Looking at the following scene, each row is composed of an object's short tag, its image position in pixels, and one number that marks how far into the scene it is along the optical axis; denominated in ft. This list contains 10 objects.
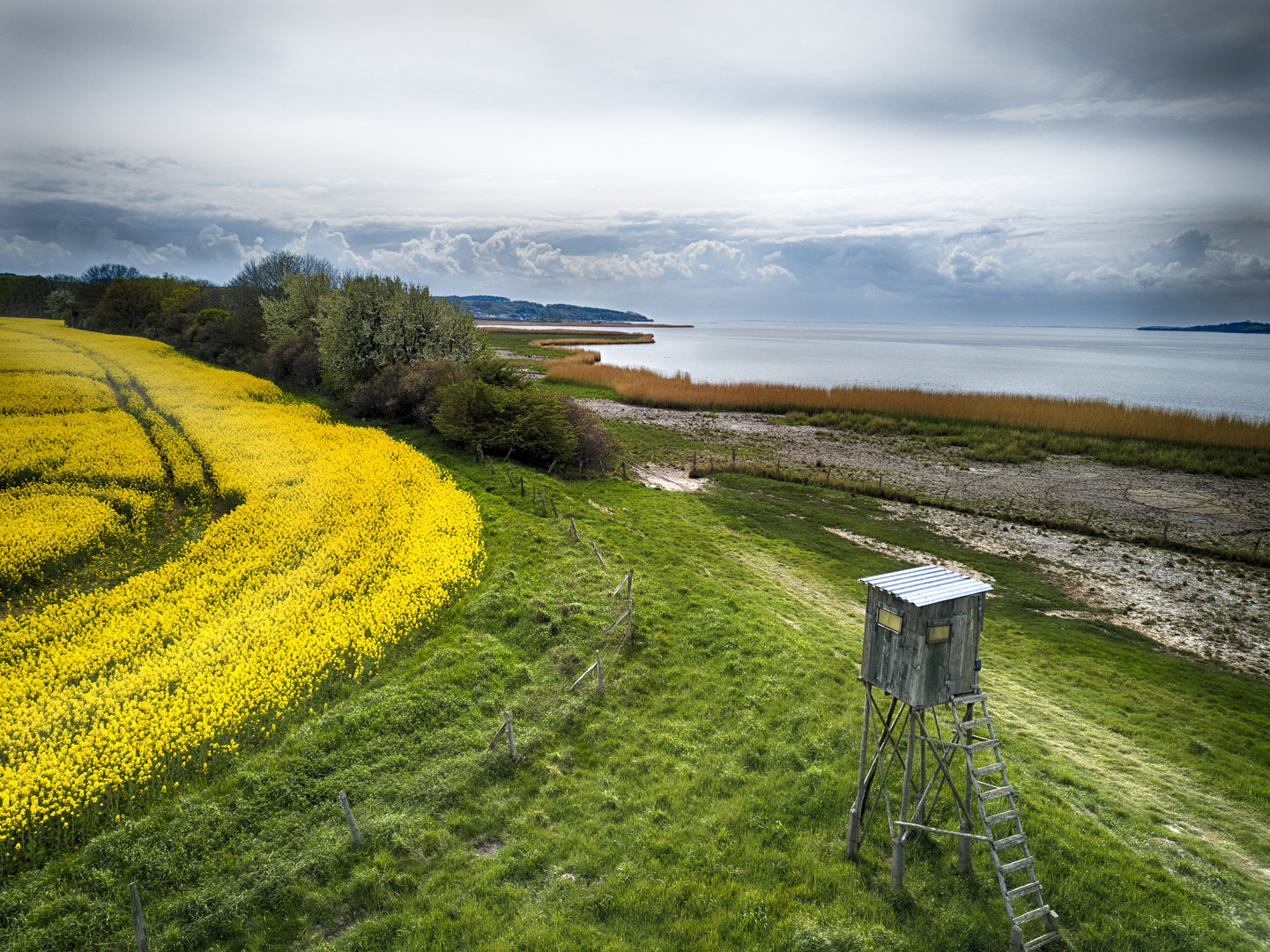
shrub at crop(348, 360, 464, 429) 126.41
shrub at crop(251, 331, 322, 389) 173.99
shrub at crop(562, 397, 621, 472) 115.55
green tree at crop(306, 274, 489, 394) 146.20
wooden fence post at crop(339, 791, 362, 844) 29.35
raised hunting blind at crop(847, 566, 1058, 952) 25.31
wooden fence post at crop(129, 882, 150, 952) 23.95
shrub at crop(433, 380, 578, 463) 107.34
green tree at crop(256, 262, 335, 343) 198.29
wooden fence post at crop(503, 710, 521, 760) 35.70
